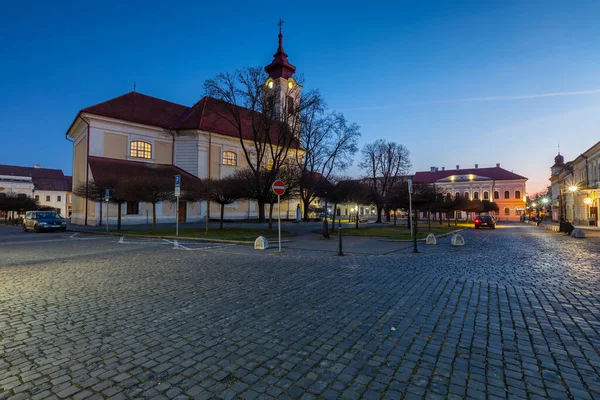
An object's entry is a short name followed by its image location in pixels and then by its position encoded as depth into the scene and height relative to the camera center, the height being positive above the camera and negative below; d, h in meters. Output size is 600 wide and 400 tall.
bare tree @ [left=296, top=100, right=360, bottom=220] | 32.38 +7.07
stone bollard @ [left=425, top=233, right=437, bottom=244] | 16.53 -1.62
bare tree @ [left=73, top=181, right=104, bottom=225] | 23.64 +1.42
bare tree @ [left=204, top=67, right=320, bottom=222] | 25.75 +8.74
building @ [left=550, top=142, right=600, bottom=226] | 37.53 +2.55
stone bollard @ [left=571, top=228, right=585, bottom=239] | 20.66 -1.69
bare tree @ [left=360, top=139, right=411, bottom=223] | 45.28 +7.11
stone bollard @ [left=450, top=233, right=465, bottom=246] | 15.51 -1.61
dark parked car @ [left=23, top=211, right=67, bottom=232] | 24.69 -1.00
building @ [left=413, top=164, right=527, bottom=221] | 84.00 +6.20
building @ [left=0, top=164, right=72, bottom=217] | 74.38 +6.35
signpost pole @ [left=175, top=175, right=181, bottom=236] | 18.24 +1.36
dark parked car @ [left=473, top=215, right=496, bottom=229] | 35.06 -1.42
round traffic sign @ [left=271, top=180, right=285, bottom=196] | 13.22 +0.93
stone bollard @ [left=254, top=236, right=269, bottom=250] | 13.95 -1.58
